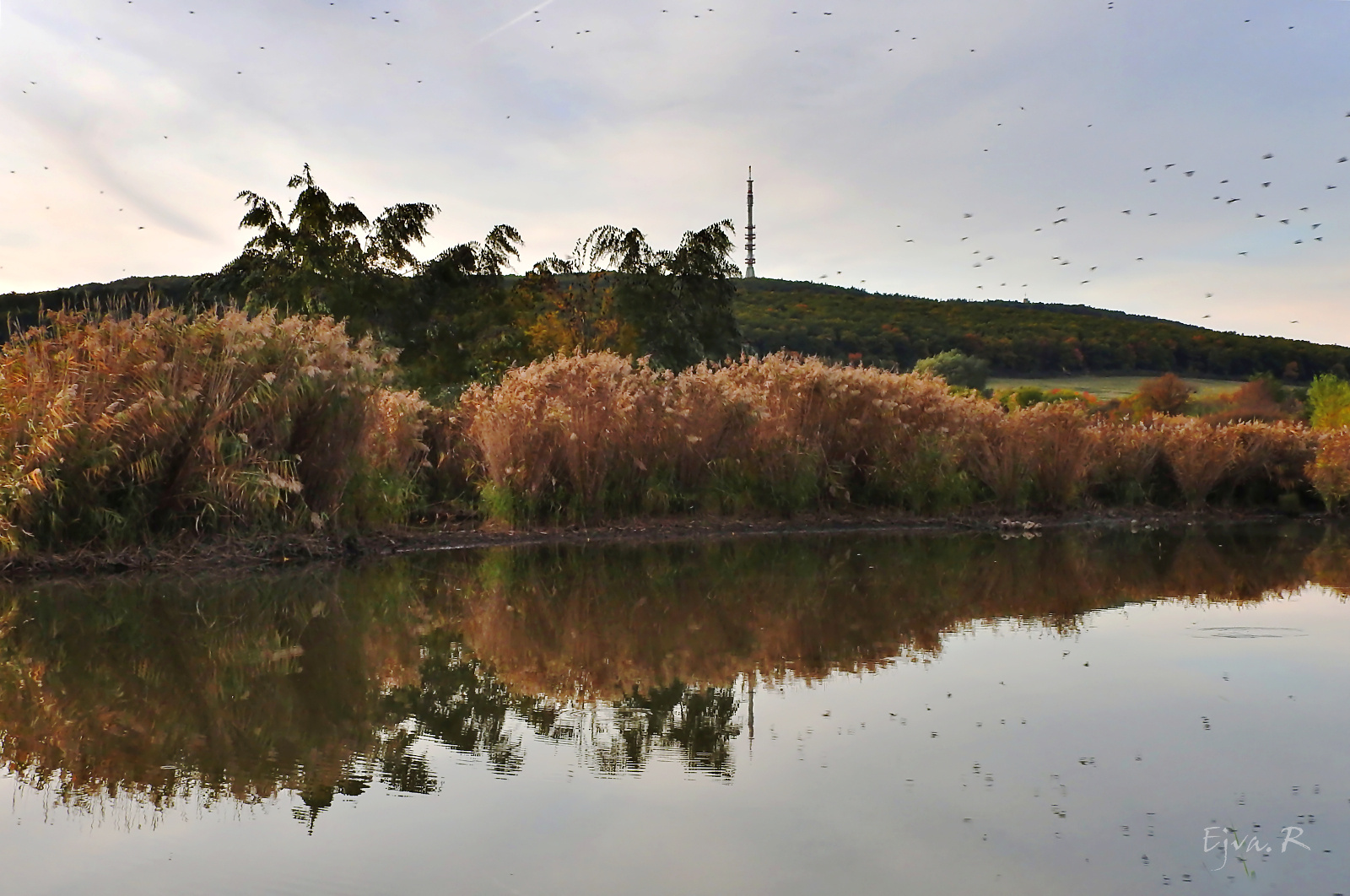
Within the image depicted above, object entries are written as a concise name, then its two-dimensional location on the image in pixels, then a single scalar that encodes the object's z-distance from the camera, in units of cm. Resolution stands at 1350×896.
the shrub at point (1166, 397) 4047
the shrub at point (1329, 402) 2931
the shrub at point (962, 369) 5100
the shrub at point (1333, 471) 2034
